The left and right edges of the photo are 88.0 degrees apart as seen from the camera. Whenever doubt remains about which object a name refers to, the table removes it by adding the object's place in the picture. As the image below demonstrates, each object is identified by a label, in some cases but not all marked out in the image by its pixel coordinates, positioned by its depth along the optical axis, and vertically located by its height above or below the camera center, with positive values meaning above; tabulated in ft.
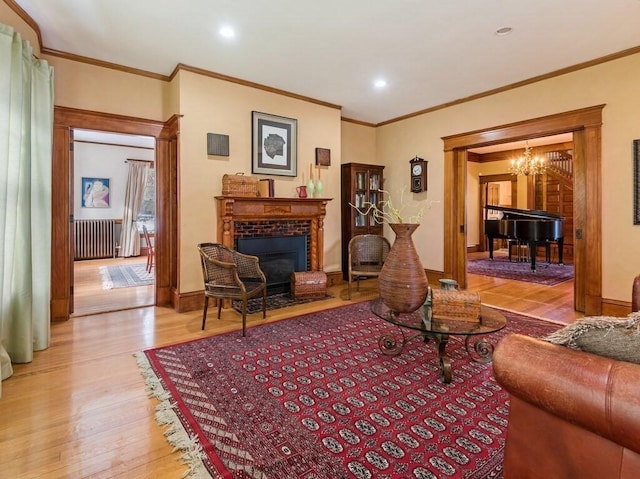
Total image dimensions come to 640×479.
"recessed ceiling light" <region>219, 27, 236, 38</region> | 10.09 +6.39
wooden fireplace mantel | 13.41 +1.12
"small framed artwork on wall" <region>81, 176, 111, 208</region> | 25.16 +3.58
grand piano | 20.67 +0.64
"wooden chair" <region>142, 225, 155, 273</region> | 21.04 -1.38
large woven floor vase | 8.24 -0.99
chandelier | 25.71 +5.82
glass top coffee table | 7.35 -2.03
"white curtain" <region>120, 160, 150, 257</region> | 26.40 +2.65
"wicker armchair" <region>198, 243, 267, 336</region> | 10.49 -1.29
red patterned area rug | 5.06 -3.33
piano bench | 25.36 -1.08
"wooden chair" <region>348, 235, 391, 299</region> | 16.40 -0.66
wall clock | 18.04 +3.48
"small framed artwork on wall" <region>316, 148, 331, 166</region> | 16.47 +4.10
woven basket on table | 7.87 -1.63
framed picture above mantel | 14.48 +4.24
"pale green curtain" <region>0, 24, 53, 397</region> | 7.41 +0.99
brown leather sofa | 2.91 -1.68
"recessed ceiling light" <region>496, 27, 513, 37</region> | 10.05 +6.34
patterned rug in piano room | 19.25 -2.18
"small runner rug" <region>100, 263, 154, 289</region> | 17.71 -2.20
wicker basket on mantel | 13.34 +2.18
